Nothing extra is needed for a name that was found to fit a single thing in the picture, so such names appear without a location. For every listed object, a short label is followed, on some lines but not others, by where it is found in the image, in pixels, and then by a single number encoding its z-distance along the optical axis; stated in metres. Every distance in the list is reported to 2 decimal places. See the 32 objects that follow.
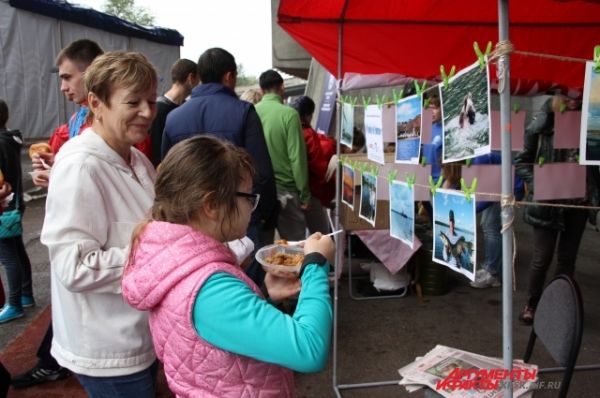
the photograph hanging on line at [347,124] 2.74
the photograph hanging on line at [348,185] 2.86
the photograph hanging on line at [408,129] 2.03
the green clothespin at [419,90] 1.93
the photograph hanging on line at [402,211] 2.07
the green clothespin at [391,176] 2.22
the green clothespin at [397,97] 2.22
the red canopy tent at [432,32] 2.78
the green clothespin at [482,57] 1.36
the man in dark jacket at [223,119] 2.80
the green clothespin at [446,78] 1.65
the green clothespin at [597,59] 1.30
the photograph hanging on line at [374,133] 2.39
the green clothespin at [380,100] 2.36
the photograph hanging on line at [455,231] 1.55
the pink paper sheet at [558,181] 1.99
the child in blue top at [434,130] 2.04
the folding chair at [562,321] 1.67
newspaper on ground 1.72
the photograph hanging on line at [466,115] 1.42
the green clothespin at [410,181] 2.02
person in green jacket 3.82
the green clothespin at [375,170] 2.45
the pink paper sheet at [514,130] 1.94
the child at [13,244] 3.55
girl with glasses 0.98
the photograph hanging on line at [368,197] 2.50
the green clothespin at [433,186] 1.75
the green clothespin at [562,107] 2.02
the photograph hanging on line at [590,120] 1.34
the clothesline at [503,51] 1.29
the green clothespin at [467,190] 1.51
